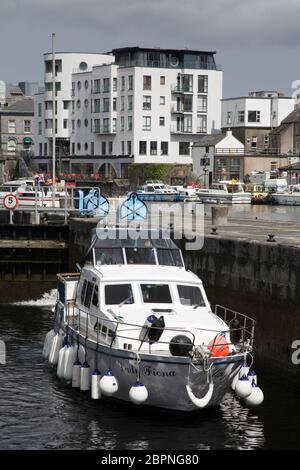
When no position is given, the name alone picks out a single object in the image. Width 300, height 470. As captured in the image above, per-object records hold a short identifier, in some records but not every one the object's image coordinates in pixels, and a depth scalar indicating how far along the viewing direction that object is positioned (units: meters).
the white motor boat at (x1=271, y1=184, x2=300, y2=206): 94.31
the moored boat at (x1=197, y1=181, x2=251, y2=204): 91.88
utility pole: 52.65
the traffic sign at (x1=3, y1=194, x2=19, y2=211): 46.75
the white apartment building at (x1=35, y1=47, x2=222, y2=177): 114.81
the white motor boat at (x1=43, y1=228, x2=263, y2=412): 22.06
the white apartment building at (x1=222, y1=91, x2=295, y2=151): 121.94
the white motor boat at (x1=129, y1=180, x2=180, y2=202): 92.69
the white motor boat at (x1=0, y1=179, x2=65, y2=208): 57.88
